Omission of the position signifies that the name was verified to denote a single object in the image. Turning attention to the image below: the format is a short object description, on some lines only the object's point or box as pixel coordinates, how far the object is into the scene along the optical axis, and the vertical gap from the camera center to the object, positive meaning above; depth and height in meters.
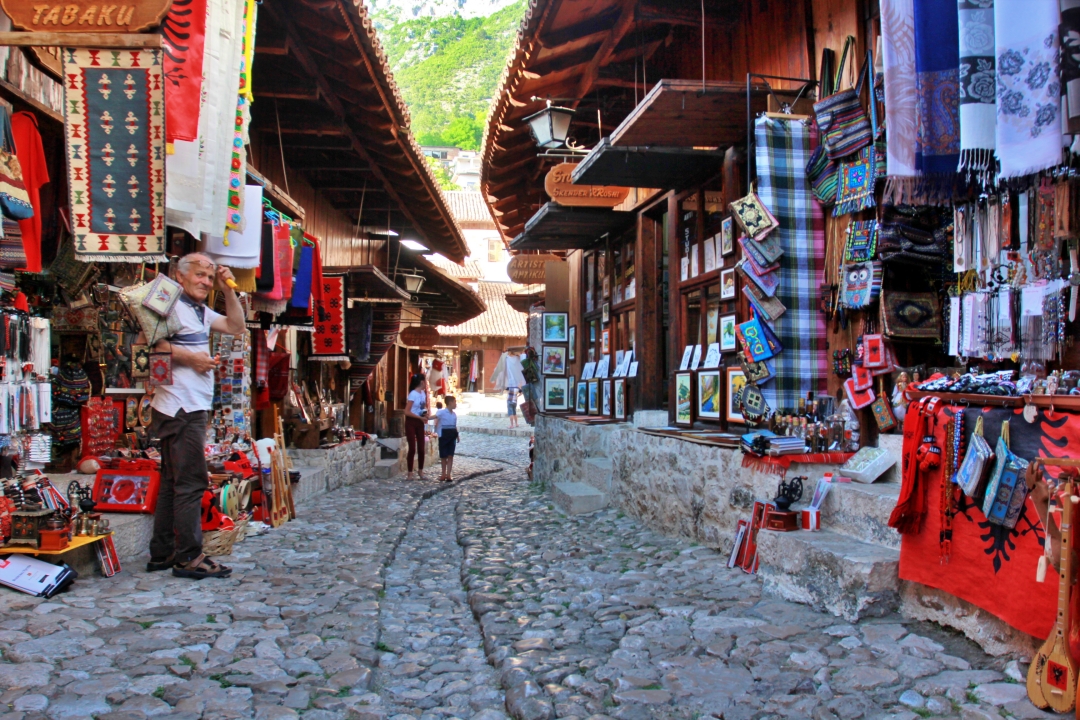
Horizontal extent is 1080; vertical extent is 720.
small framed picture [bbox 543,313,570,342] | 13.08 +0.68
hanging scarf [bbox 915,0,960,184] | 3.72 +1.33
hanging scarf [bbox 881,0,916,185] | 3.81 +1.37
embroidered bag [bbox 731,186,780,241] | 5.80 +1.13
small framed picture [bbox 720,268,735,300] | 6.94 +0.75
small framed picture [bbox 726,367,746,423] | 6.74 -0.17
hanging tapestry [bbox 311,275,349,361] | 10.56 +0.59
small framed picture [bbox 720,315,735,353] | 7.02 +0.32
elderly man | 4.69 -0.39
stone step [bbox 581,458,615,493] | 8.36 -1.11
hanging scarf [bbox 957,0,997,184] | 3.42 +1.26
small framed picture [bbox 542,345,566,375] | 13.02 +0.16
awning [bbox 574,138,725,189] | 7.00 +1.89
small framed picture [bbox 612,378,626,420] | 10.09 -0.36
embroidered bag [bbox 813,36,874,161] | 5.25 +1.67
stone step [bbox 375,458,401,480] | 12.00 -1.50
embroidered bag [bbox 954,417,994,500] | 3.27 -0.38
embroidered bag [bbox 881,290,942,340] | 4.94 +0.34
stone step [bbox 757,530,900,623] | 3.72 -0.99
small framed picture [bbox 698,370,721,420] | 7.31 -0.23
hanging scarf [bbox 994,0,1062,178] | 3.15 +1.14
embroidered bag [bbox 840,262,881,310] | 5.11 +0.56
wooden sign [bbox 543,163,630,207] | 9.15 +2.08
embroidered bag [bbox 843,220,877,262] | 5.12 +0.83
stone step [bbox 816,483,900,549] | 4.08 -0.76
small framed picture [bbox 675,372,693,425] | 7.85 -0.28
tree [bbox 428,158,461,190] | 56.31 +14.19
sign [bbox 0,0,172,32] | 4.19 +1.85
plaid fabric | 5.83 +0.86
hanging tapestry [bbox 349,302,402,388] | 13.69 +0.58
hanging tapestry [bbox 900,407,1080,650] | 2.95 -0.72
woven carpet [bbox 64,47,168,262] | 4.50 +1.22
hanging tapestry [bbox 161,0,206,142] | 5.04 +1.93
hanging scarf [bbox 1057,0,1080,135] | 3.03 +1.18
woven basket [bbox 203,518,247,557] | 5.34 -1.17
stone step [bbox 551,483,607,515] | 8.08 -1.32
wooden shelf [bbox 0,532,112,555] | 4.17 -0.94
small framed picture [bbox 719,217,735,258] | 6.95 +1.15
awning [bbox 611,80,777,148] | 5.87 +2.01
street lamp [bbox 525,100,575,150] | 9.16 +2.82
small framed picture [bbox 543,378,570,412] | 12.76 -0.39
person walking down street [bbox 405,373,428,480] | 12.43 -0.75
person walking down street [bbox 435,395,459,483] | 12.02 -1.01
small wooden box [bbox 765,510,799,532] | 4.54 -0.86
